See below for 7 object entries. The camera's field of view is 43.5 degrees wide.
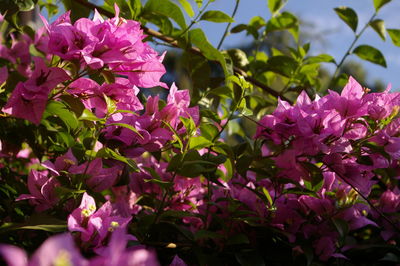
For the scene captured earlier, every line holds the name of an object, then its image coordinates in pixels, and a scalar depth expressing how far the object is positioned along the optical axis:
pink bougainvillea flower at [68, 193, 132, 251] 0.53
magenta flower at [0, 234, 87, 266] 0.26
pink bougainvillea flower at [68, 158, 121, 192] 0.62
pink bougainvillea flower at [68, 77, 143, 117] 0.61
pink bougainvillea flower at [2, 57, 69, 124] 0.56
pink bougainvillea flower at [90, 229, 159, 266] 0.30
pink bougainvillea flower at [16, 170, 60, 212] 0.63
